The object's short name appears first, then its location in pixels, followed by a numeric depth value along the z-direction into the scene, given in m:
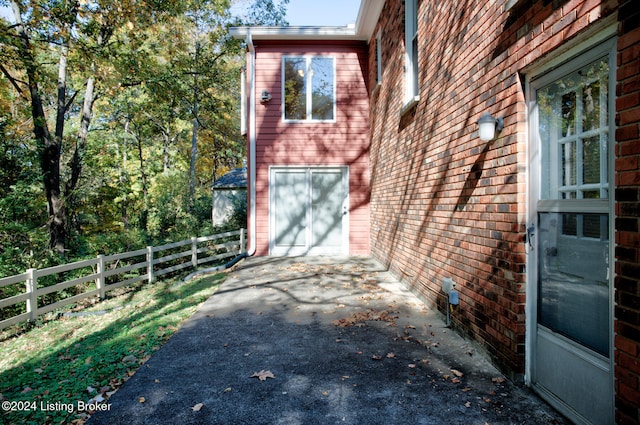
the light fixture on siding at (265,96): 8.88
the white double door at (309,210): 9.05
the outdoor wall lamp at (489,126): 2.82
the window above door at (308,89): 9.00
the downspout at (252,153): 8.91
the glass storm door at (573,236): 1.94
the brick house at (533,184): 1.76
